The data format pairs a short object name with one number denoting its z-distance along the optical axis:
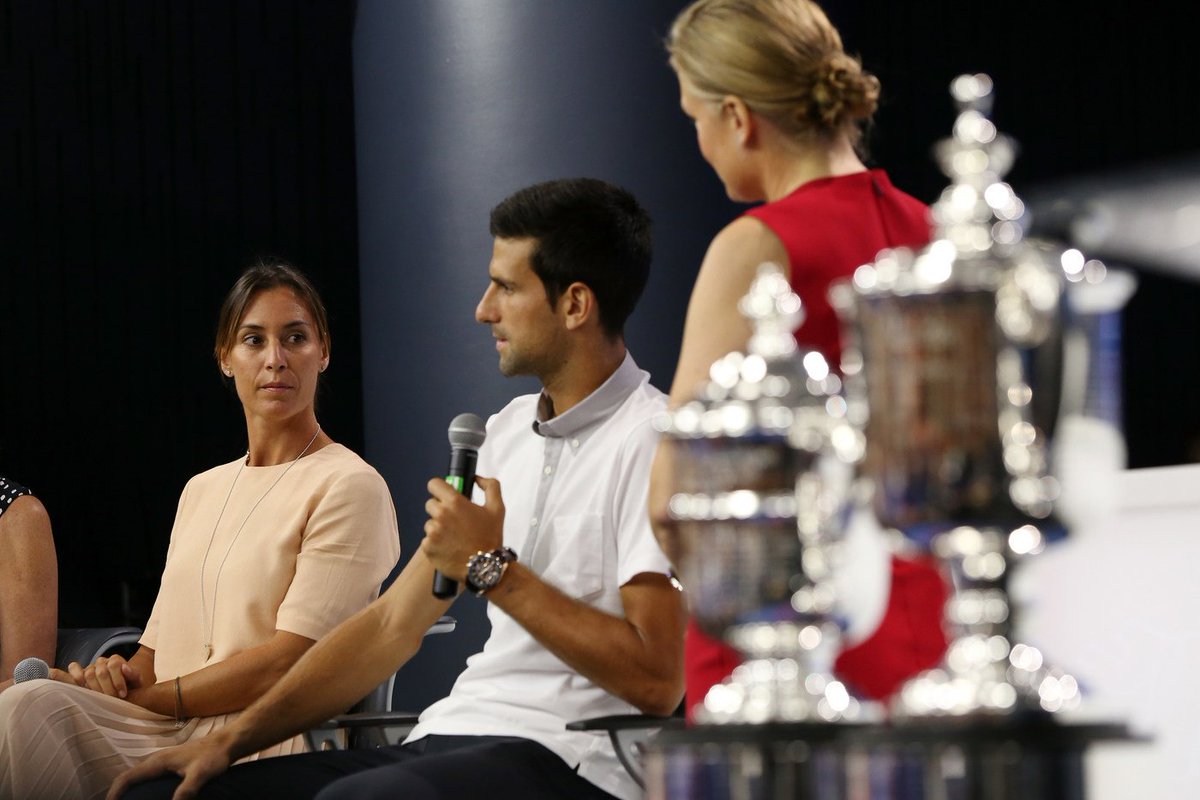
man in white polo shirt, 10.01
